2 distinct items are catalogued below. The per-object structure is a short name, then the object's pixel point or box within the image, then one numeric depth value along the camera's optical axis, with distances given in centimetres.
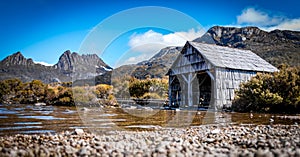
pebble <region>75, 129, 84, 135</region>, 702
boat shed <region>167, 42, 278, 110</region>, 2012
